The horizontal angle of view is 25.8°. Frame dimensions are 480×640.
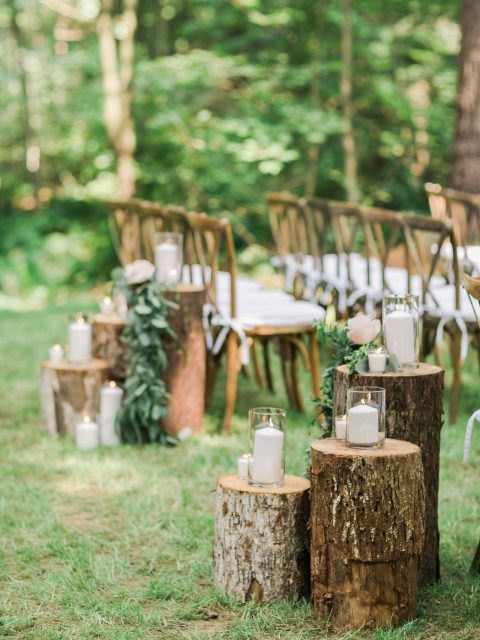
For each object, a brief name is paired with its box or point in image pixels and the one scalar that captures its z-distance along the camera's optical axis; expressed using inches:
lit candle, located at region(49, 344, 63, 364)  185.3
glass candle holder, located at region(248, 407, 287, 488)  109.0
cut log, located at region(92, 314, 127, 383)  185.8
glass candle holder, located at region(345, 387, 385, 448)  101.3
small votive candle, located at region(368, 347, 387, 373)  110.4
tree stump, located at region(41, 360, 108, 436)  181.8
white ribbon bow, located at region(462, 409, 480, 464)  112.4
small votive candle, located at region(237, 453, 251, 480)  112.7
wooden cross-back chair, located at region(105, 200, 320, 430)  184.4
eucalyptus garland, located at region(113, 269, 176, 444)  174.8
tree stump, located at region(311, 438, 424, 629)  99.1
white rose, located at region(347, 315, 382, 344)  112.3
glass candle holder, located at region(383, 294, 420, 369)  113.7
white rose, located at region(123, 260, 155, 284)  174.7
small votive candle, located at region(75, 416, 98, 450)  176.1
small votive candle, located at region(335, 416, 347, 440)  105.5
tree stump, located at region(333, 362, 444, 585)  109.0
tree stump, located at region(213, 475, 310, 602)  107.7
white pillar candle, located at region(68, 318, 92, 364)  185.3
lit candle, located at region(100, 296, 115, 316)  190.5
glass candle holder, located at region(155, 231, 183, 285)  179.2
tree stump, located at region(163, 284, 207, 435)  177.9
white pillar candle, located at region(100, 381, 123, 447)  179.0
